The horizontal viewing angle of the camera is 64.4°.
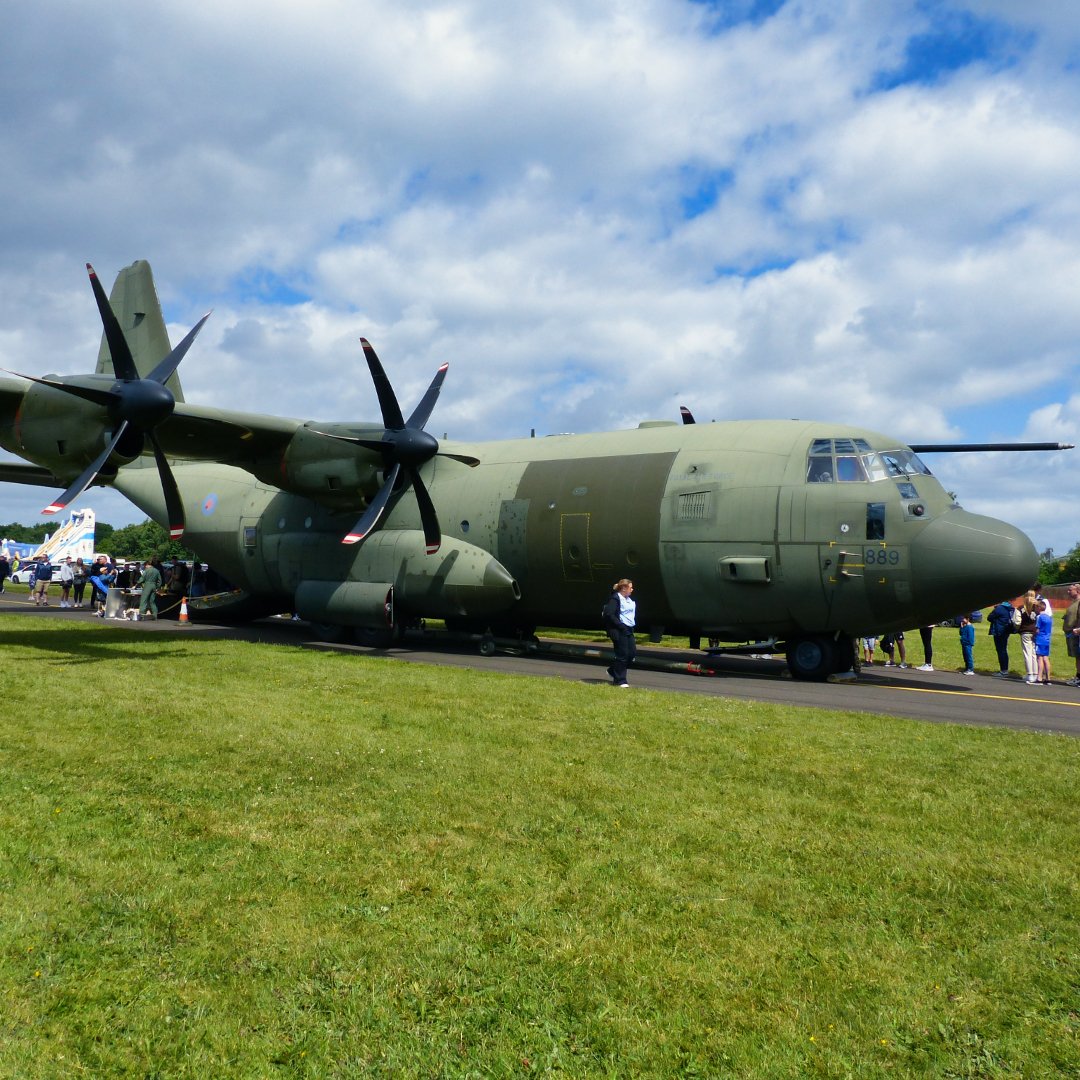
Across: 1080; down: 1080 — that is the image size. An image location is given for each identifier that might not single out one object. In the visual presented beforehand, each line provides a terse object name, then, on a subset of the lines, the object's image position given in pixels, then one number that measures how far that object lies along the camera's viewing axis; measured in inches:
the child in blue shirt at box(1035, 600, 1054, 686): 722.8
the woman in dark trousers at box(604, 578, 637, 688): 592.1
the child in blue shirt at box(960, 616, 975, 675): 804.6
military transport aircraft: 633.0
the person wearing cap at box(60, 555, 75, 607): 1408.7
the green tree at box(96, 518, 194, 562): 5664.4
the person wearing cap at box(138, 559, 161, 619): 1087.6
